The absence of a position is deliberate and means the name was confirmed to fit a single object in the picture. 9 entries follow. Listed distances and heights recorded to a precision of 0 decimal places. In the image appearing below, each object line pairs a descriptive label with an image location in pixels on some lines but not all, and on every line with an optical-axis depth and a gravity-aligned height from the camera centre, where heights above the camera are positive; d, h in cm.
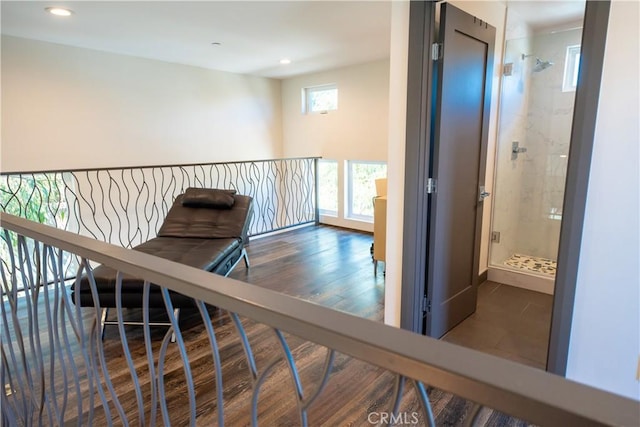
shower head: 360 +78
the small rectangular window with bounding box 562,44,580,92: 349 +72
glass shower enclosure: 345 +3
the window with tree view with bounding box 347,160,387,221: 548 -62
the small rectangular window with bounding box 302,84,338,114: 566 +74
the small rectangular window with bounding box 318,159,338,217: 596 -68
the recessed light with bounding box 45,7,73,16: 289 +107
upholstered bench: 244 -85
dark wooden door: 217 -11
